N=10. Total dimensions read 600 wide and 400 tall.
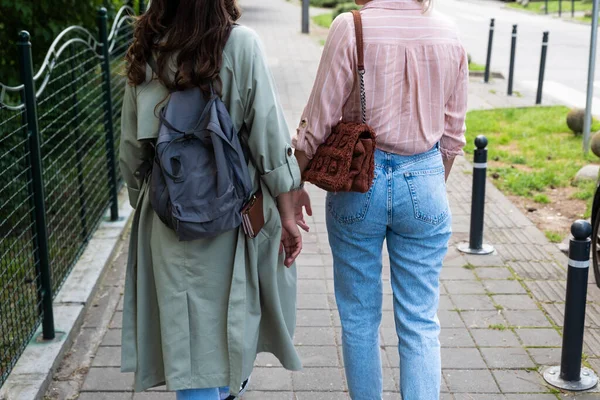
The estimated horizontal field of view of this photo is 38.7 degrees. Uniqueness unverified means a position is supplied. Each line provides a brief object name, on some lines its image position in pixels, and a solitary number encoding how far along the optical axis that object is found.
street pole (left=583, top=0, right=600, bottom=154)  8.30
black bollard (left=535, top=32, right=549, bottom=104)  12.35
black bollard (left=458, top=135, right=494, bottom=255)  5.64
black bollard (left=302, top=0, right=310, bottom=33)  21.38
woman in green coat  2.72
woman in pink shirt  2.86
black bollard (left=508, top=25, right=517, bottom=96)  13.02
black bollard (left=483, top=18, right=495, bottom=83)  14.09
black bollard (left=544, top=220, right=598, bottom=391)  3.79
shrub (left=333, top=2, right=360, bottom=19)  24.70
